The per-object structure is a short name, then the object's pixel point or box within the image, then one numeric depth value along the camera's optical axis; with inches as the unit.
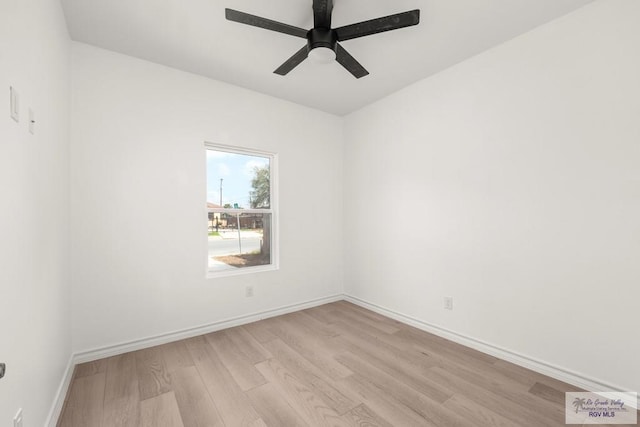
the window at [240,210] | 123.9
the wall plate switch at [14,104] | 43.6
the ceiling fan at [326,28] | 67.3
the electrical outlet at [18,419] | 43.7
